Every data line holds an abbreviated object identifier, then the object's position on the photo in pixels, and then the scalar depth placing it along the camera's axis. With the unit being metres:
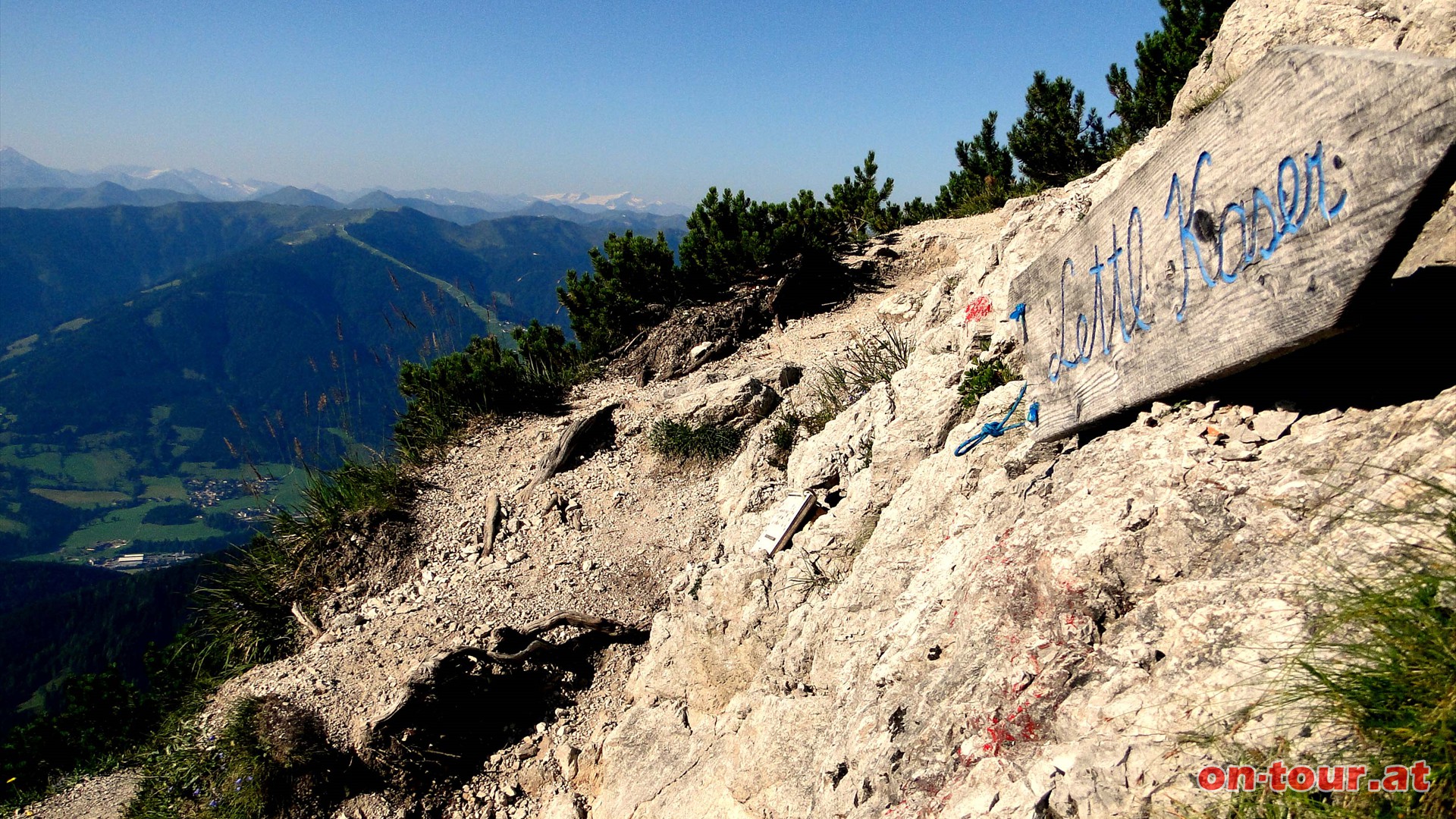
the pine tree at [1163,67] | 12.26
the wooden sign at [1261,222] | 1.73
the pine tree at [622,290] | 12.80
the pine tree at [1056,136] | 15.09
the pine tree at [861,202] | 15.04
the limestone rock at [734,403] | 8.91
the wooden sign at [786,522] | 5.66
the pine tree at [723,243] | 12.83
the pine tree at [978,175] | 16.06
